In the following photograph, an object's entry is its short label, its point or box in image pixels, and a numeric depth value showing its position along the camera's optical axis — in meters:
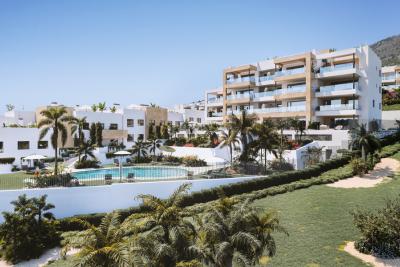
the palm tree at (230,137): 35.94
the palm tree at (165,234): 11.31
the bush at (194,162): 40.75
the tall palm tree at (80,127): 47.47
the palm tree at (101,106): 65.00
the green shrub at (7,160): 42.66
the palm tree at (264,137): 34.28
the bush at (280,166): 35.69
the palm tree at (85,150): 42.09
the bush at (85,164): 40.50
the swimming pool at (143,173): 31.02
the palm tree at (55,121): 33.31
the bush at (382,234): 14.59
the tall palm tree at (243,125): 36.50
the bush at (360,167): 31.46
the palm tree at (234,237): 11.86
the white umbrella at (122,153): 37.28
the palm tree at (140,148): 47.39
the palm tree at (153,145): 49.71
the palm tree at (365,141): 32.56
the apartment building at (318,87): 47.50
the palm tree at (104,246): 10.28
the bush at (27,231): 21.75
